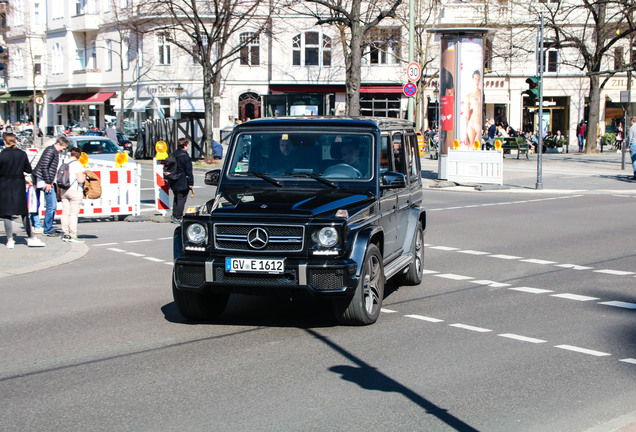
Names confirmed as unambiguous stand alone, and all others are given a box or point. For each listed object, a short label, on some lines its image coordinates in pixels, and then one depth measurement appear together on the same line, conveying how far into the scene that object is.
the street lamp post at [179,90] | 48.64
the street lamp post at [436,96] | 52.92
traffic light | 26.03
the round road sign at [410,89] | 27.60
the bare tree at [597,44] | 35.72
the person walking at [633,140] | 27.53
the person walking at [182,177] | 16.39
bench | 40.50
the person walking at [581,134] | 45.16
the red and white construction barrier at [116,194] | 17.95
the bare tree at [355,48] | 29.34
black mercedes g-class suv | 7.38
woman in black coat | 12.53
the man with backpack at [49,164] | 14.69
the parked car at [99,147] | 25.30
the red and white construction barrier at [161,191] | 18.14
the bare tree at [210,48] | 36.03
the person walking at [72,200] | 13.98
